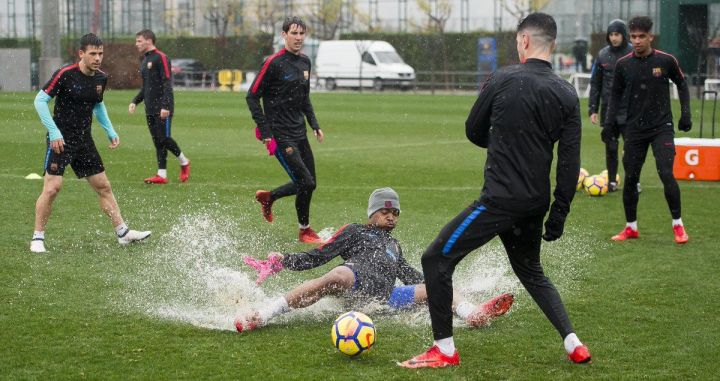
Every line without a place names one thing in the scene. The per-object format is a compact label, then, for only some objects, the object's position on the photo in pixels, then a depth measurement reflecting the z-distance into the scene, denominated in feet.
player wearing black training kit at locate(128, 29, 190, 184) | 52.49
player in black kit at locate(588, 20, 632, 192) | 46.50
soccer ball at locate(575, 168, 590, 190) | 48.14
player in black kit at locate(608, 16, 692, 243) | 34.45
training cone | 52.12
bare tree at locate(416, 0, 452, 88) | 193.48
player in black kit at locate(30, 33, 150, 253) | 32.76
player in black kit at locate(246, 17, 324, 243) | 35.70
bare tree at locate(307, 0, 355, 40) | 214.28
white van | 170.71
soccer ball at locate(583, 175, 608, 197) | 47.09
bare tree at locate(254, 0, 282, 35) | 219.41
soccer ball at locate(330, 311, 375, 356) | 20.52
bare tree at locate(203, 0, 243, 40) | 212.23
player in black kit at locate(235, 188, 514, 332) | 22.80
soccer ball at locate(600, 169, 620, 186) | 48.43
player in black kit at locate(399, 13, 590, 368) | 19.35
